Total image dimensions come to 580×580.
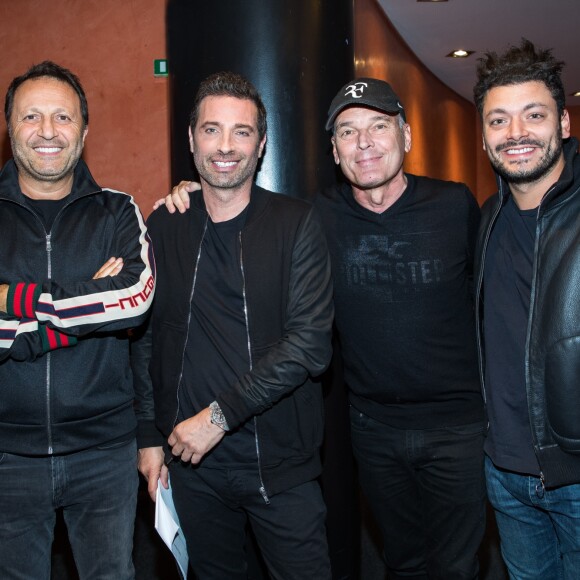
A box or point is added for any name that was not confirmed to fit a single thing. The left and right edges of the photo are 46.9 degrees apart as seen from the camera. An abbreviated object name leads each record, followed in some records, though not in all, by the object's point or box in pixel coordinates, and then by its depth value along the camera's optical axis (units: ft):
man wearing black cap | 6.89
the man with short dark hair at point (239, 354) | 6.26
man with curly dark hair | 5.52
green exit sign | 14.53
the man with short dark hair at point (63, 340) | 5.98
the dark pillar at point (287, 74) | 7.66
